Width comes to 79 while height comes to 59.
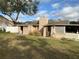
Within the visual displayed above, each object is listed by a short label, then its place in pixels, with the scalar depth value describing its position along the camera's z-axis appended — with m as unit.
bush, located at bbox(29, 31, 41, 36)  12.75
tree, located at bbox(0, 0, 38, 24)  15.74
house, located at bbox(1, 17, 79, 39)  11.85
